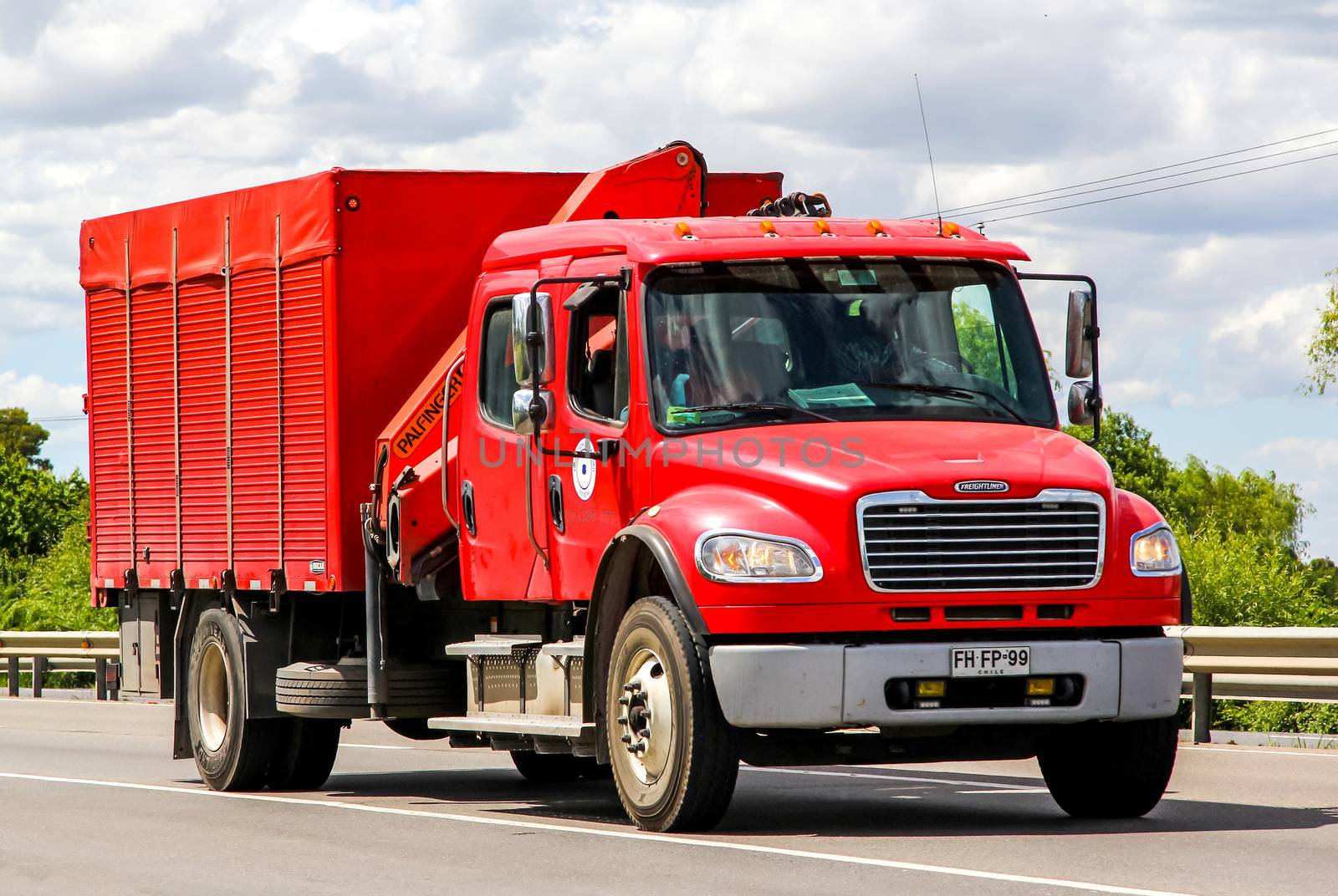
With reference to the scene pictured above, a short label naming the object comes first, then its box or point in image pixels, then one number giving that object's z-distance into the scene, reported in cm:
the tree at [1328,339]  5378
